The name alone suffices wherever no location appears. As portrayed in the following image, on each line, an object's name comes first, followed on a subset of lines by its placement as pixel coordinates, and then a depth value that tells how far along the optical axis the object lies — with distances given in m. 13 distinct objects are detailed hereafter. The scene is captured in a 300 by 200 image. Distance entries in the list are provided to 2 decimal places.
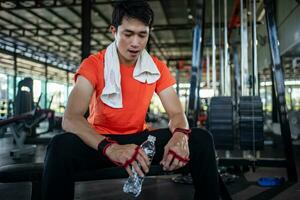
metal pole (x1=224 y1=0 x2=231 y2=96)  3.01
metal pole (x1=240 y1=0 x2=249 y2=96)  2.89
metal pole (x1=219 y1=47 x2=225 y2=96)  4.49
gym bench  1.18
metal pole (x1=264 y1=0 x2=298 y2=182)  2.55
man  1.04
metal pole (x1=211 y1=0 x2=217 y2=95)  2.90
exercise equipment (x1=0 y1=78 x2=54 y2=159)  4.17
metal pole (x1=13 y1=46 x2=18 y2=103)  6.95
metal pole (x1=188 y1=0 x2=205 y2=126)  2.58
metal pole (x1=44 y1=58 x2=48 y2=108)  8.98
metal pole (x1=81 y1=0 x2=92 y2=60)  4.39
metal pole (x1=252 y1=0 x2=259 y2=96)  2.77
